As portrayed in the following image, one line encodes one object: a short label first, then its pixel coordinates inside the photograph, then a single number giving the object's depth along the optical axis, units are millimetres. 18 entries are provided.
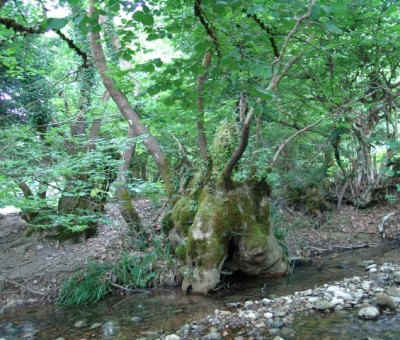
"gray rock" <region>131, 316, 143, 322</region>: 4591
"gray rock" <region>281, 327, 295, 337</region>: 3525
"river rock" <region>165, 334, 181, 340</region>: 3689
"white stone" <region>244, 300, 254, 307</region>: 4540
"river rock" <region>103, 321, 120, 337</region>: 4201
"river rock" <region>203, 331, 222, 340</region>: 3639
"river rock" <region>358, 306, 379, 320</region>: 3639
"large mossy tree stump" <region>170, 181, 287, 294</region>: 5438
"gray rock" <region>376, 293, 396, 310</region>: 3811
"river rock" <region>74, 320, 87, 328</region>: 4574
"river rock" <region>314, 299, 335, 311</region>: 4035
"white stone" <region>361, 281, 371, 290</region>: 4527
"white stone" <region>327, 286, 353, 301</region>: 4230
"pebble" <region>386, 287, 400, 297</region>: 4160
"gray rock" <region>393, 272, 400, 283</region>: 4801
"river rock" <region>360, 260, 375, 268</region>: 6117
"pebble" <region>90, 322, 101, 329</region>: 4484
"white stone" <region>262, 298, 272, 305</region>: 4506
